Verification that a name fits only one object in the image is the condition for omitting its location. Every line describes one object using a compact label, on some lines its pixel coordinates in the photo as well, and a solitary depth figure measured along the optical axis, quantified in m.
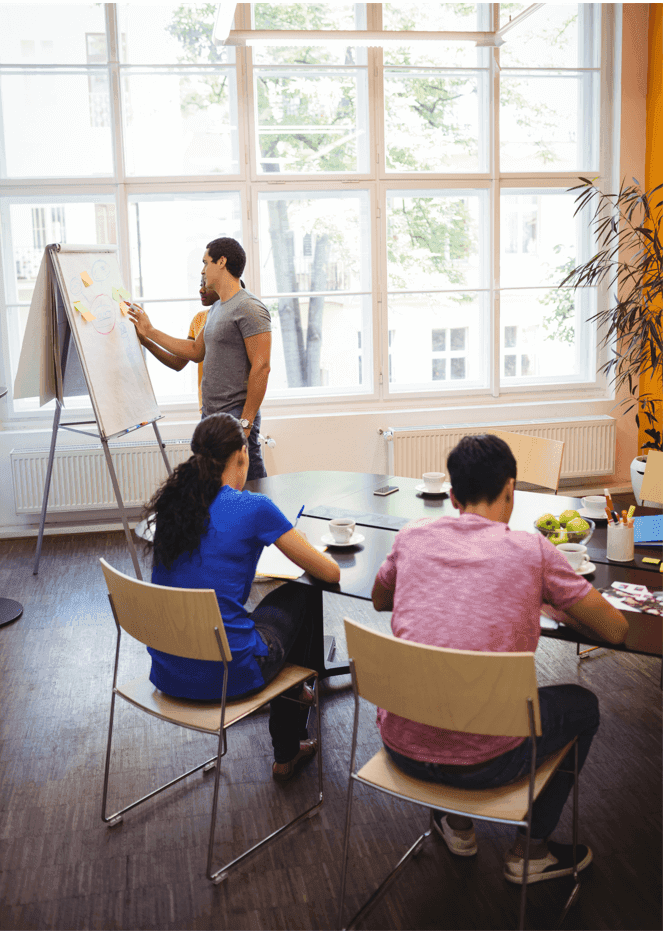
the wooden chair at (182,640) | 1.96
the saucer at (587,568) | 2.20
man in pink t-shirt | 1.74
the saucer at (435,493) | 3.04
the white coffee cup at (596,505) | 2.64
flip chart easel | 3.94
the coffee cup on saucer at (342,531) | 2.54
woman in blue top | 2.17
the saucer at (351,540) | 2.52
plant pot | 5.11
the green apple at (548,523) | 2.44
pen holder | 2.30
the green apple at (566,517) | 2.42
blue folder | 2.45
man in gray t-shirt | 3.64
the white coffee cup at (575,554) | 2.21
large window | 5.02
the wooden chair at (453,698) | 1.60
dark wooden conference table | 1.97
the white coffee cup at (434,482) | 3.04
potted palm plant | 4.86
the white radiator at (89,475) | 5.02
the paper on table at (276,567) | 2.35
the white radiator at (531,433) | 5.37
